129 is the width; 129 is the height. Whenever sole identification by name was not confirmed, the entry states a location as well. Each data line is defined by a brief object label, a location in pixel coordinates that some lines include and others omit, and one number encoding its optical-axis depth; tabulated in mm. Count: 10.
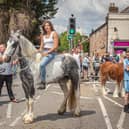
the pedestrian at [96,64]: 17149
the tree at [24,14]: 22195
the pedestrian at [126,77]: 7341
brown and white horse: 10195
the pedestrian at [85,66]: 16806
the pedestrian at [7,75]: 8832
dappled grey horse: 6239
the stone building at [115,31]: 40602
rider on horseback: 6482
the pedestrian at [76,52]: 13722
